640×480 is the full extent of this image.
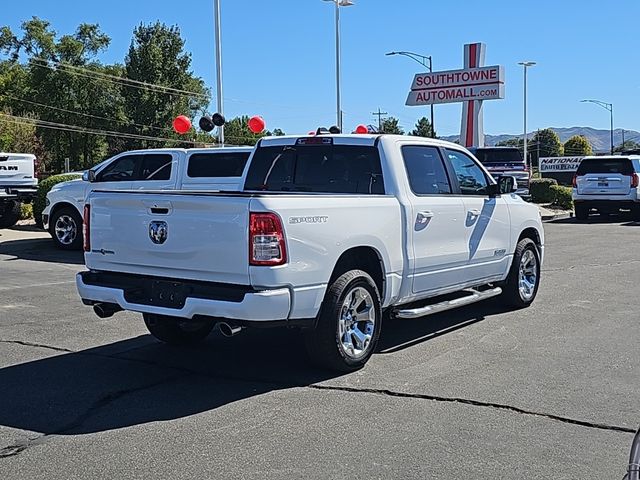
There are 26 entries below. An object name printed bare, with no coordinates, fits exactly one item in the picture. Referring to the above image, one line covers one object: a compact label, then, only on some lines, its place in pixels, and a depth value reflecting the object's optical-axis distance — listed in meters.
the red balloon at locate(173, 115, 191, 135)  19.61
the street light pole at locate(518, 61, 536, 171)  58.86
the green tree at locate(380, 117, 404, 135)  77.81
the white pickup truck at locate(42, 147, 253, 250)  13.77
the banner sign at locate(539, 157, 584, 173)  59.29
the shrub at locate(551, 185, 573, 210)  28.27
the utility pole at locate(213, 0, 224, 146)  23.59
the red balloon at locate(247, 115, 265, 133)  20.31
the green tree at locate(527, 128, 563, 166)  109.94
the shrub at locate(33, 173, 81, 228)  17.48
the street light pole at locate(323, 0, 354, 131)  34.81
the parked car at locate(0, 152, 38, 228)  18.08
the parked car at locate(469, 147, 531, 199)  28.33
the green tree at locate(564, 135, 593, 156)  89.56
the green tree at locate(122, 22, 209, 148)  60.00
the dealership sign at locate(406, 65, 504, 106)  32.59
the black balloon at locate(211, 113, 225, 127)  20.59
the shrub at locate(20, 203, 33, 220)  20.80
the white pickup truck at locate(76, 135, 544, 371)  5.79
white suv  22.89
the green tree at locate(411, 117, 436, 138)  83.01
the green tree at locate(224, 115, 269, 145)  86.46
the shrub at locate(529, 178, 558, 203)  29.03
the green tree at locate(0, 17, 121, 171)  65.62
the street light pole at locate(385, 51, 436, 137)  37.59
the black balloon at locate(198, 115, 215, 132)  20.48
